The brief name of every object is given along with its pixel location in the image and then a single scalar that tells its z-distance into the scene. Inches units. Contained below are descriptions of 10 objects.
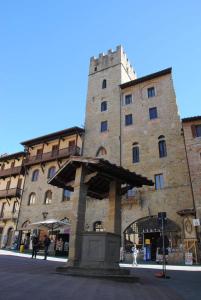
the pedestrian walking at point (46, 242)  690.5
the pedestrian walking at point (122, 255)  852.6
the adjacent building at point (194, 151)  862.5
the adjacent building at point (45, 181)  1172.5
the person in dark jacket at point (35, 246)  702.3
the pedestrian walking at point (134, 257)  685.1
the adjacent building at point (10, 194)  1283.2
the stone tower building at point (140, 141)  931.3
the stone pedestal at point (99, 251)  377.1
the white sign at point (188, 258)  757.3
